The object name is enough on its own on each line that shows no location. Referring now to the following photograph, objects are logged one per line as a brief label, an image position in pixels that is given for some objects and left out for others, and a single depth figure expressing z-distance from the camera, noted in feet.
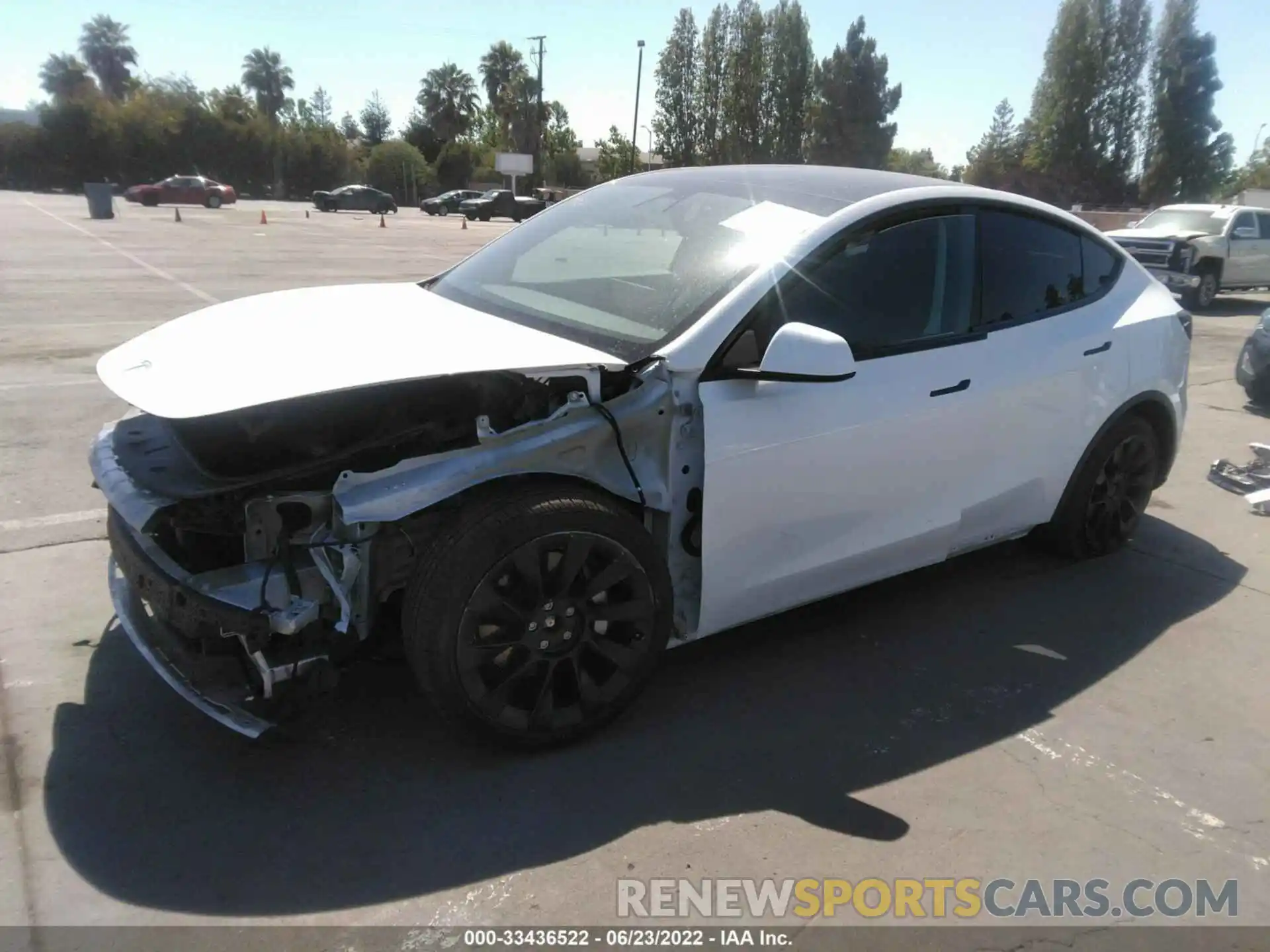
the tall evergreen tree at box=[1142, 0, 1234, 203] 176.35
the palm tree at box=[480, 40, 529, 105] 293.43
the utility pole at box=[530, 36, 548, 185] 237.66
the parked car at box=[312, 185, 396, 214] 162.71
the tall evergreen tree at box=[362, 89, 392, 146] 303.89
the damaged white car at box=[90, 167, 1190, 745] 9.05
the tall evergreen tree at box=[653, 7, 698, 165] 216.13
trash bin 101.30
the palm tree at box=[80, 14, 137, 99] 295.69
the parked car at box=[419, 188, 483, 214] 171.12
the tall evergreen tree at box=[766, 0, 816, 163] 207.82
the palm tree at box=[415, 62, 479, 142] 277.64
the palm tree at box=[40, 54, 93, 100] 248.11
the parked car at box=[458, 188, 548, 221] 157.99
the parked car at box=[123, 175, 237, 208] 148.97
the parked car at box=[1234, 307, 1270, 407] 27.73
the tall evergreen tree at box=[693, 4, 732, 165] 214.48
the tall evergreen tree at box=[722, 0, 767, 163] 212.64
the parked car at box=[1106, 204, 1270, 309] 53.83
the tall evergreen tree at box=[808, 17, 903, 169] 203.82
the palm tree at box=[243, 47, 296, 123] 282.15
